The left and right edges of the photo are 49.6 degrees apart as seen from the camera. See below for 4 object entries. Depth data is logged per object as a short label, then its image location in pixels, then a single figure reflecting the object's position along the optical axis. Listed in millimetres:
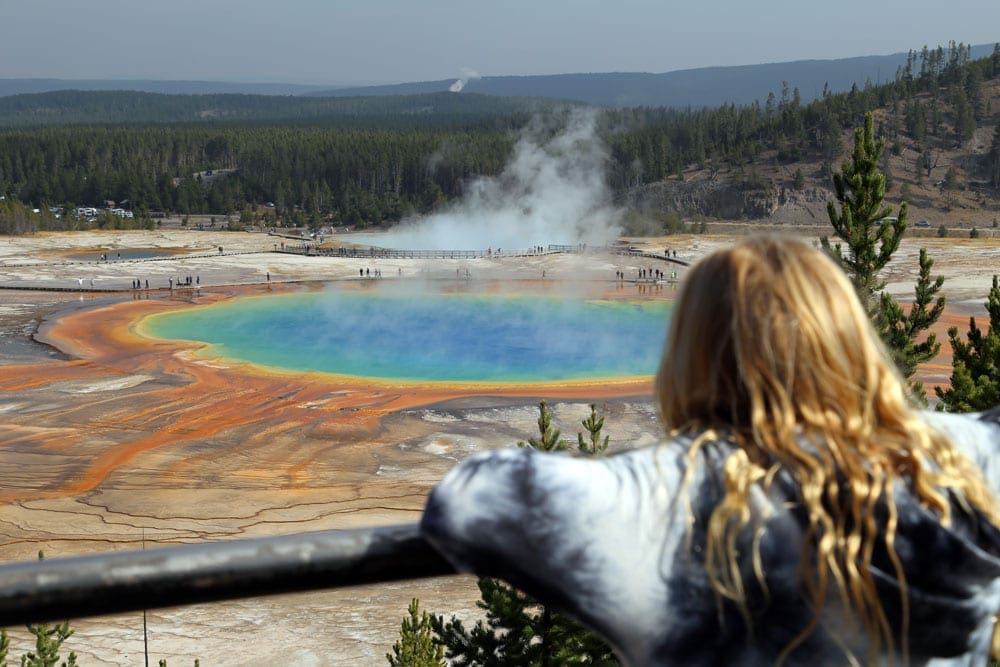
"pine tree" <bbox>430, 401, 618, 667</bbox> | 8984
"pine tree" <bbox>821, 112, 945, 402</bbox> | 13297
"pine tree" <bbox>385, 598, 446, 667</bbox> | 8656
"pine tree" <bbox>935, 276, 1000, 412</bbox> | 11195
